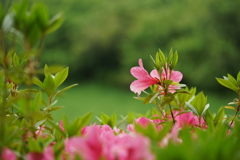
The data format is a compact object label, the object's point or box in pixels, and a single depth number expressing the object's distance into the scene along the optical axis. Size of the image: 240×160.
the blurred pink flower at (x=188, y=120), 0.65
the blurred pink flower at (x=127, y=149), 0.47
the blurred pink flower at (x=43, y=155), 0.49
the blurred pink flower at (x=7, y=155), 0.50
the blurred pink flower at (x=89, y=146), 0.48
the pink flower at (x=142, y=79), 0.61
